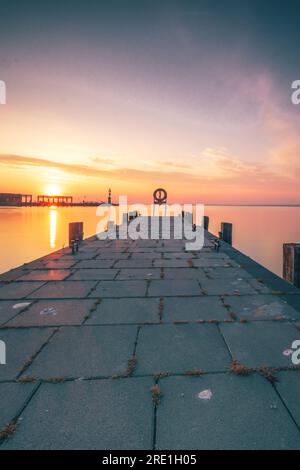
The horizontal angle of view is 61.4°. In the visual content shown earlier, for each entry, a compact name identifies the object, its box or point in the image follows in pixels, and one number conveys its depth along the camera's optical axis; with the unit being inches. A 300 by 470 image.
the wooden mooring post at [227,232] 505.4
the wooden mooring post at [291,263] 238.2
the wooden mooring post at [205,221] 741.8
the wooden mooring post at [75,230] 459.8
